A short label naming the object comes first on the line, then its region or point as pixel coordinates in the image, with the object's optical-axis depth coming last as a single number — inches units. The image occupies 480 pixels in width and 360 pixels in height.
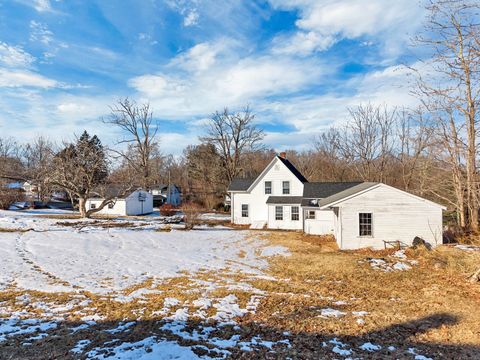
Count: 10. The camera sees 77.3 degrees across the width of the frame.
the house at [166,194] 2149.4
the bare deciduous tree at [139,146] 1815.9
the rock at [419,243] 615.0
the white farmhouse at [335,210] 662.5
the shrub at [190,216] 959.6
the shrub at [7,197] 1460.4
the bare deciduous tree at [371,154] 1384.1
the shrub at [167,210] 1551.4
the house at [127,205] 1571.1
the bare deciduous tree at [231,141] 1877.5
